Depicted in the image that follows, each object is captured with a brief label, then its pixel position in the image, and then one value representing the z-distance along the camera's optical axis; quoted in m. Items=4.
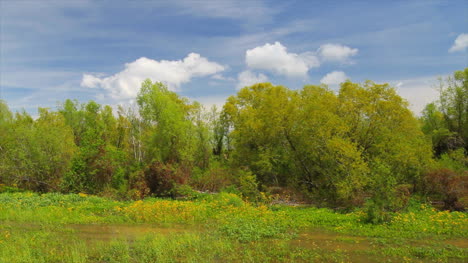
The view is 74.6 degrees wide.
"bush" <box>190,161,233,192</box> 24.78
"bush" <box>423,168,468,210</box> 17.36
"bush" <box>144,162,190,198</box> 23.20
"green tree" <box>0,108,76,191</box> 25.00
